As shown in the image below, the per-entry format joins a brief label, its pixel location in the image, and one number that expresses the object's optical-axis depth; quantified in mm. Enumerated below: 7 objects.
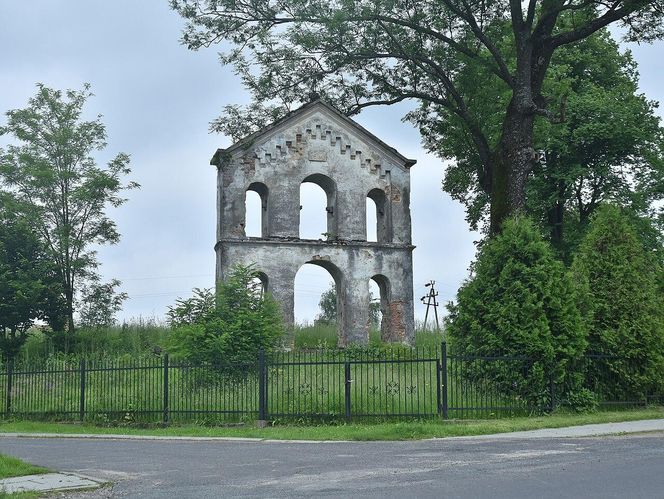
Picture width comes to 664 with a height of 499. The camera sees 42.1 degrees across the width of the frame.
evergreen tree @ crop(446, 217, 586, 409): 18875
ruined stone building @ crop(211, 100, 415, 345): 32906
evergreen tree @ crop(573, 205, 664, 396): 19984
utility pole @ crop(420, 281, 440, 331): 49281
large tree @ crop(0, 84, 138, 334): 39281
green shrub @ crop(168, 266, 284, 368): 22328
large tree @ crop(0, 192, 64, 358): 37250
